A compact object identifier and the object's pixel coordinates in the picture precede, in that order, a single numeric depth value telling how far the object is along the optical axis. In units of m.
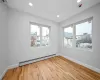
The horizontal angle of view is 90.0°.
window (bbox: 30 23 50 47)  2.94
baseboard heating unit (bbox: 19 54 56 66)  2.42
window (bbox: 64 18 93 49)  2.37
